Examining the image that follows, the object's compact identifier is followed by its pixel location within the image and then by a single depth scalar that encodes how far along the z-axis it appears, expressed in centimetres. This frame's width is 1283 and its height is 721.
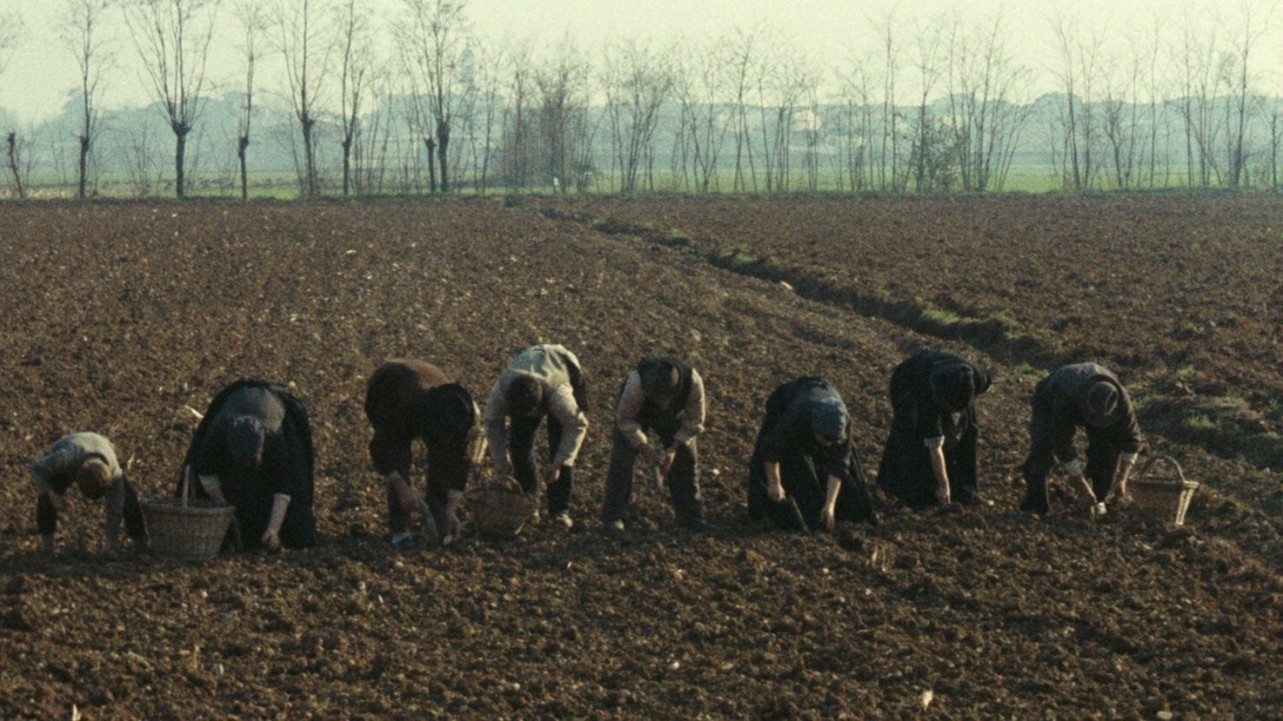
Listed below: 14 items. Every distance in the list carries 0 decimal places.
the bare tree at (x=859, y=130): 6256
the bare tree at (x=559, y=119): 6981
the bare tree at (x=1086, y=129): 6094
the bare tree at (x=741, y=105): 6621
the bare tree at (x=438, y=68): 6594
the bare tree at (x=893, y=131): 6108
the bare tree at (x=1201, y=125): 6322
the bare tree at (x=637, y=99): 6844
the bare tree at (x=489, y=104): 6644
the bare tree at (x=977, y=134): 6084
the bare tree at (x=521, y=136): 6973
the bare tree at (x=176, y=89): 6228
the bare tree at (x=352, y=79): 6744
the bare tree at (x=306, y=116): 5625
